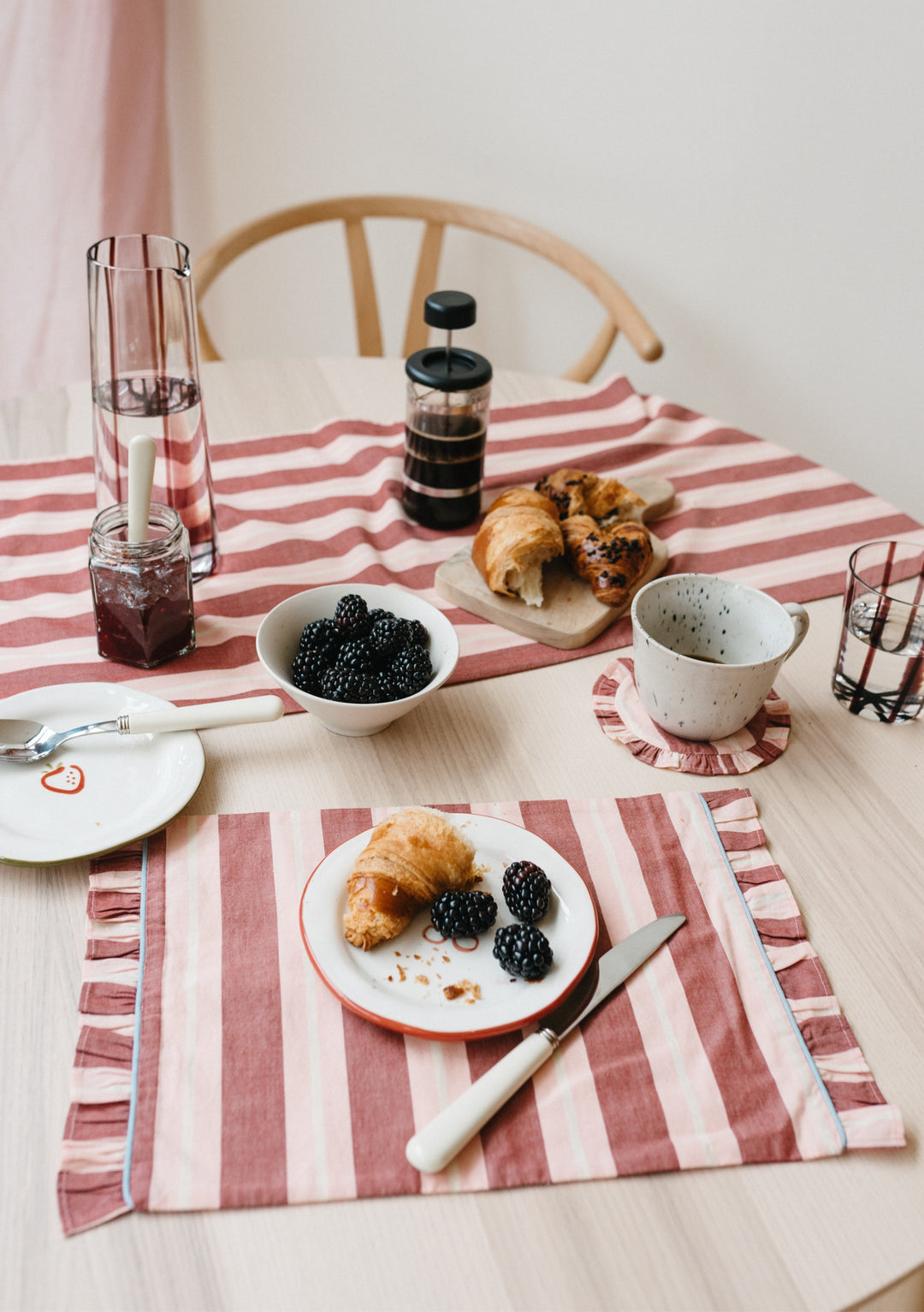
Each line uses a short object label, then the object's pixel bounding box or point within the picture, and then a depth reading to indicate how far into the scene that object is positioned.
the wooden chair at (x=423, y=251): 1.71
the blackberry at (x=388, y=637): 0.94
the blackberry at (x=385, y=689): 0.91
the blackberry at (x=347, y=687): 0.89
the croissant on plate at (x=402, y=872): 0.72
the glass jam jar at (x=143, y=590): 0.96
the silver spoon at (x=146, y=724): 0.87
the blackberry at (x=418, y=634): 0.96
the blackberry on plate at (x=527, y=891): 0.74
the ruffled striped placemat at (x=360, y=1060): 0.62
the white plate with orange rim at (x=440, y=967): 0.68
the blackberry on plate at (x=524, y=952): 0.69
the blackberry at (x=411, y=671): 0.92
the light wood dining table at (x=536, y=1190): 0.57
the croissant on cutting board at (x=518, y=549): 1.09
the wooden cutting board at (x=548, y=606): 1.08
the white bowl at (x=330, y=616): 0.89
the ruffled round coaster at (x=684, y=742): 0.94
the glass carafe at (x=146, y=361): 1.03
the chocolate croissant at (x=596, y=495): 1.24
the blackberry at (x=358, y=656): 0.92
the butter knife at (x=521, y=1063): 0.61
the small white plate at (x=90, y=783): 0.79
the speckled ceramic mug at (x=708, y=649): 0.91
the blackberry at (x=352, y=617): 0.96
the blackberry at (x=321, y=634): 0.94
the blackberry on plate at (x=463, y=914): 0.72
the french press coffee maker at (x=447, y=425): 1.17
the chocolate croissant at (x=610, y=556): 1.11
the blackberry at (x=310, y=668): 0.92
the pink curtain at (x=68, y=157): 1.90
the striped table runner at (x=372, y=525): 1.04
